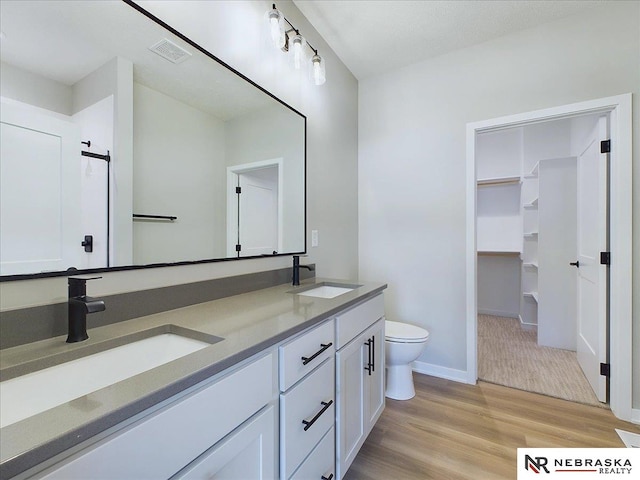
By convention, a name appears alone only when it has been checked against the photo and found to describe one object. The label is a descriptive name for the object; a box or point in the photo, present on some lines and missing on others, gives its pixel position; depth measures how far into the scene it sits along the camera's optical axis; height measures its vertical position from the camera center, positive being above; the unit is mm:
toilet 1982 -779
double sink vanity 470 -341
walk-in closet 2484 -188
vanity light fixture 1558 +1154
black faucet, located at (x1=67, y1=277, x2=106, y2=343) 759 -177
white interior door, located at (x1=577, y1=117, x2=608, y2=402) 1937 -136
